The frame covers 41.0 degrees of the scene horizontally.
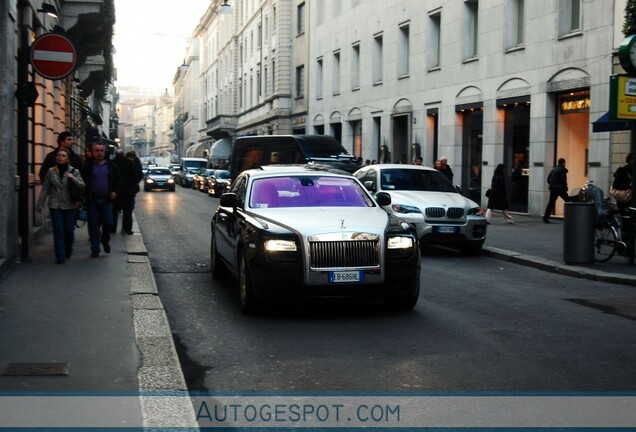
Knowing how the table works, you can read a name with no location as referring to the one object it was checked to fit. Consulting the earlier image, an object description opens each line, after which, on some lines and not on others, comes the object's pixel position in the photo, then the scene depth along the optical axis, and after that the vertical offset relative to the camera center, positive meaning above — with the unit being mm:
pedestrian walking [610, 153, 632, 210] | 15547 -193
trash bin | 13641 -935
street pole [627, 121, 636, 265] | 13334 -629
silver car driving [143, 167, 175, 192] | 48562 -392
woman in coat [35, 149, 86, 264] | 12328 -358
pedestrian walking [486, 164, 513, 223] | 23062 -509
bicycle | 13906 -919
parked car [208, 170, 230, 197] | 40084 -424
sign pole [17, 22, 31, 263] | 11922 +429
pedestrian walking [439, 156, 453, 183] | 24141 +211
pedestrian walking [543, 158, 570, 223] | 22672 -227
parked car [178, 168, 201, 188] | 61562 -157
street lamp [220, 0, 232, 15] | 58156 +11258
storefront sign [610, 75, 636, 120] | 13203 +1214
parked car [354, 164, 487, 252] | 15469 -679
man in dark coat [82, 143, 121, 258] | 13305 -282
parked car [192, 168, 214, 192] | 48150 -430
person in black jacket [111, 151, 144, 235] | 17609 -367
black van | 25969 +731
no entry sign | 11680 +1601
